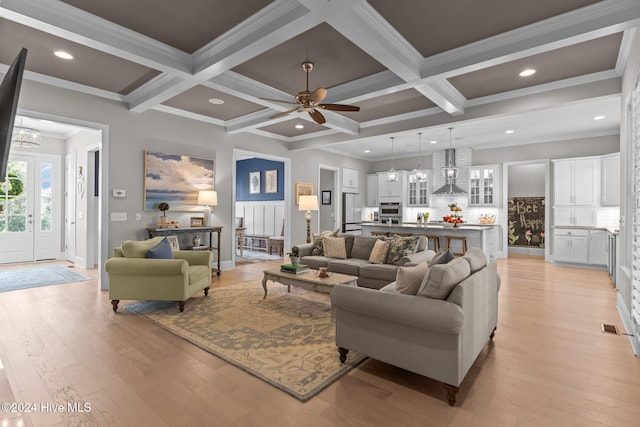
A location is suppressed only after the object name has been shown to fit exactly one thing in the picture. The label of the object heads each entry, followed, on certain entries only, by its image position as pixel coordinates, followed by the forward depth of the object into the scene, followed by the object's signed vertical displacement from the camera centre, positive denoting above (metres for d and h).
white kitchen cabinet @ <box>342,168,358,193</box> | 9.93 +1.02
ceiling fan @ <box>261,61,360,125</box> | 3.66 +1.29
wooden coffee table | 3.73 -0.79
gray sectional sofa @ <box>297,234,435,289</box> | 4.51 -0.72
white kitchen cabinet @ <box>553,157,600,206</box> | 7.11 +0.73
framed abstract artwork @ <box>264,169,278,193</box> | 9.38 +0.93
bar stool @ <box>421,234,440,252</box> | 7.10 -0.56
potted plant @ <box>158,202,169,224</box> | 5.58 +0.08
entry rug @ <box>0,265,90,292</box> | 5.11 -1.11
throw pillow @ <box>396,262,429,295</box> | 2.40 -0.48
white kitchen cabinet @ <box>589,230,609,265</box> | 6.61 -0.65
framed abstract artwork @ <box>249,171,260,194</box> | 9.90 +0.93
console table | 5.36 -0.31
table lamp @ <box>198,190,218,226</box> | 6.06 +0.27
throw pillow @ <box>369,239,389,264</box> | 4.83 -0.57
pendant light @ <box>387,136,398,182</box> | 8.26 +0.94
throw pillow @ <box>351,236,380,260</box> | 5.24 -0.53
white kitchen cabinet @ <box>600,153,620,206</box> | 6.68 +0.71
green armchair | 3.81 -0.78
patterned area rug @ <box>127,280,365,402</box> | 2.49 -1.17
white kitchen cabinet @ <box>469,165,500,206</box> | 8.56 +0.77
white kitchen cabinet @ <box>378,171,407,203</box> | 10.19 +0.80
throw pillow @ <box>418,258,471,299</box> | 2.18 -0.45
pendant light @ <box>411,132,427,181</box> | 7.88 +0.95
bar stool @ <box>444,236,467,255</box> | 6.79 -0.57
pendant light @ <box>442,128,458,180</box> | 7.60 +0.99
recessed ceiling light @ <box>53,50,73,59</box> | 3.68 +1.78
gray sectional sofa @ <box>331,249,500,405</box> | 2.09 -0.74
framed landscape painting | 5.57 +0.59
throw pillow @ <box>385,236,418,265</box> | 4.70 -0.49
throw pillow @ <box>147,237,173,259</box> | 4.03 -0.48
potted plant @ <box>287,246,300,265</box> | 4.48 -0.59
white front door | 6.95 +0.02
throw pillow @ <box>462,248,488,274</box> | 2.66 -0.38
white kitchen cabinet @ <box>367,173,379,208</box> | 10.76 +0.78
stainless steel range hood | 8.82 +0.84
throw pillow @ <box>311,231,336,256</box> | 5.55 -0.50
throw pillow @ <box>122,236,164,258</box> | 4.03 -0.45
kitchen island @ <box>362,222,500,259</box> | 6.58 -0.37
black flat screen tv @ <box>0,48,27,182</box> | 0.89 +0.31
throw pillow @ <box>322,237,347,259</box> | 5.29 -0.55
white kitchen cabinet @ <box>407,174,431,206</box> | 9.78 +0.66
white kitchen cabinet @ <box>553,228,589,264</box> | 6.89 -0.66
